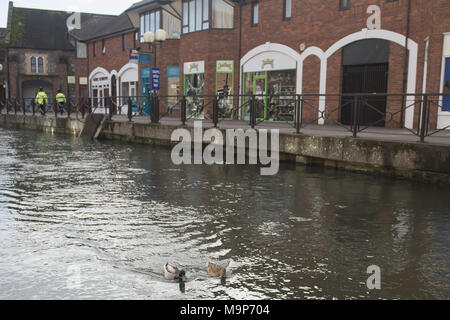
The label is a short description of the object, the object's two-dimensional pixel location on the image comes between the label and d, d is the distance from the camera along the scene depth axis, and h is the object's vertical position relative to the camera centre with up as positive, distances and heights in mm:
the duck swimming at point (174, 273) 4262 -1594
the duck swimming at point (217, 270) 4348 -1593
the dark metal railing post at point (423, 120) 9518 -306
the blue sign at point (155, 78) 21625 +1131
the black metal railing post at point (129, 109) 18922 -296
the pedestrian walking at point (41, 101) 27859 -15
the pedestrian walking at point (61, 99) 26925 +114
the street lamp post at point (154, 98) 17109 +162
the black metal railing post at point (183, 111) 15703 -291
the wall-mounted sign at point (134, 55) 26016 +2662
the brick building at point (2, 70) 50688 +3301
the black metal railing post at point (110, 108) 20250 -283
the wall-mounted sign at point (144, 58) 26500 +2582
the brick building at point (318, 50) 15219 +2222
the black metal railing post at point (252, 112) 13516 -261
